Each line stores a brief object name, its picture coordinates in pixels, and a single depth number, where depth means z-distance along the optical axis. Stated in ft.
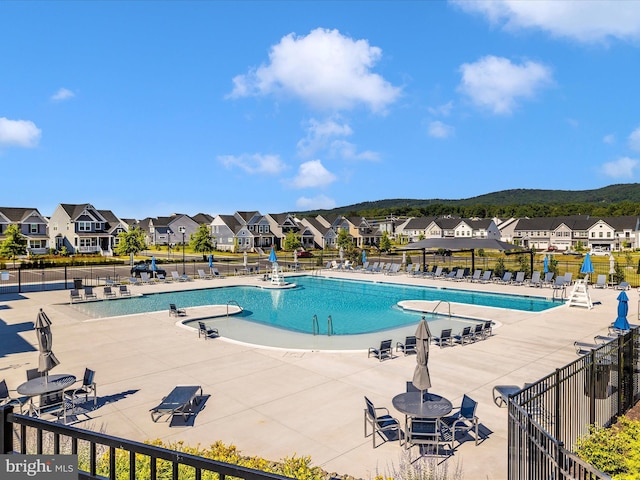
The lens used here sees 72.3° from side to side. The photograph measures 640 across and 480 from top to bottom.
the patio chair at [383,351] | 45.73
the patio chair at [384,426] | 27.12
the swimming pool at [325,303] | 70.74
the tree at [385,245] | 257.59
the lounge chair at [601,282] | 98.43
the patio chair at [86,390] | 32.99
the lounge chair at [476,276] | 108.58
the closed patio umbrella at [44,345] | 31.41
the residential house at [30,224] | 212.02
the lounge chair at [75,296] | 83.49
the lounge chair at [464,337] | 51.31
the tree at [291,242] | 246.06
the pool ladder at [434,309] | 72.62
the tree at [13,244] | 175.22
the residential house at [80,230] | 229.66
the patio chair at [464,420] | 26.94
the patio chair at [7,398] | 31.27
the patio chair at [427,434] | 26.05
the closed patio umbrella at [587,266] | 80.89
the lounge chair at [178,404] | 29.76
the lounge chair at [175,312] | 68.33
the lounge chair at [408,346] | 48.11
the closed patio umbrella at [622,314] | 49.44
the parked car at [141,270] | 134.26
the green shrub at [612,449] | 18.81
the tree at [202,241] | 214.48
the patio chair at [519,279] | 103.51
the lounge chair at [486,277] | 107.14
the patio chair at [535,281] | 99.21
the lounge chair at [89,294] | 85.40
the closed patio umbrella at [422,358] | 27.76
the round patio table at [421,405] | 26.78
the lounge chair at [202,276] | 119.14
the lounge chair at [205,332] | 55.31
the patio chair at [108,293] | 87.10
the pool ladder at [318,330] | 60.80
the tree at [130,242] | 208.74
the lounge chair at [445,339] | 50.14
